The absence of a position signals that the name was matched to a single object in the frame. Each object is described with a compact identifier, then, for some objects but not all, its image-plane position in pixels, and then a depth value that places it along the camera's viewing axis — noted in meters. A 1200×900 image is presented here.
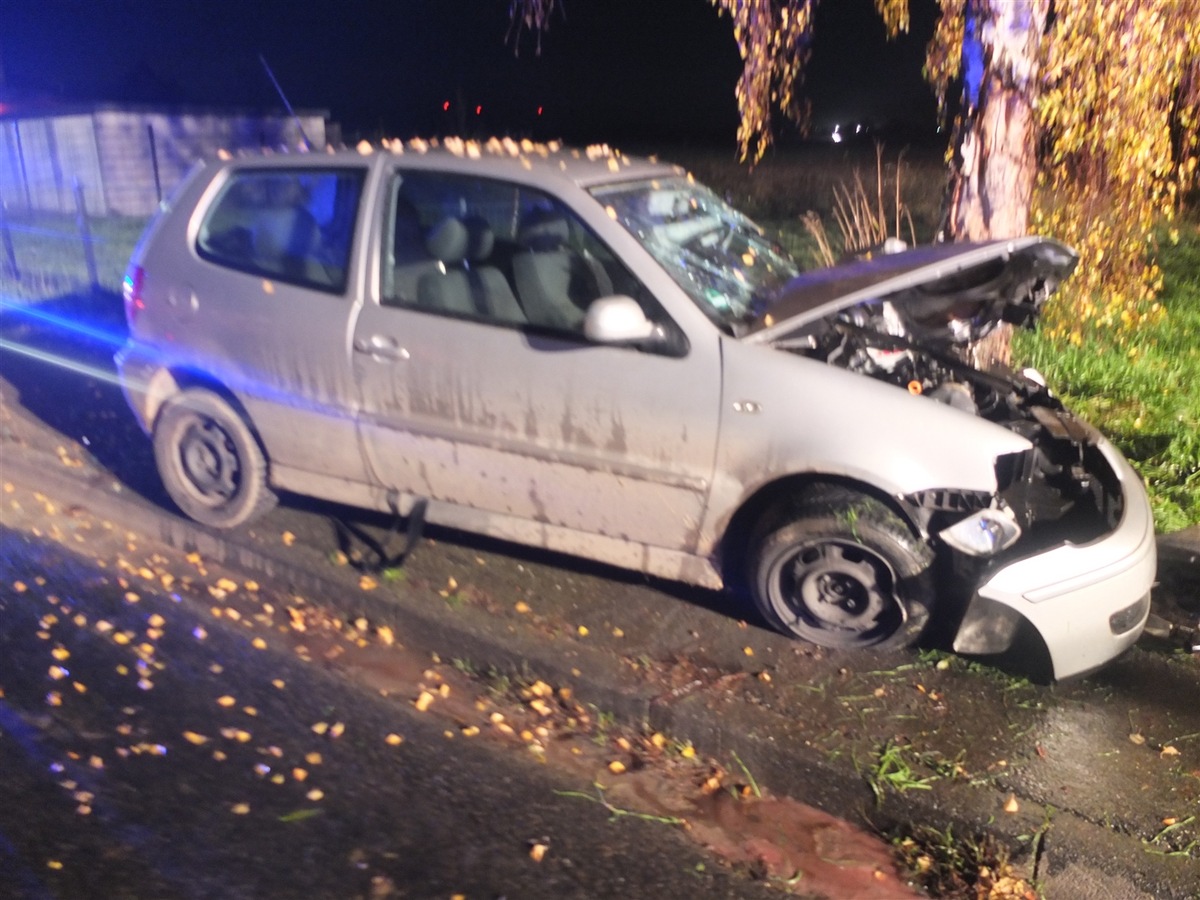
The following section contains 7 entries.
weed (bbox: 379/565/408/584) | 4.82
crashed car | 3.90
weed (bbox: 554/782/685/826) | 3.41
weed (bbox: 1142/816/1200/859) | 3.17
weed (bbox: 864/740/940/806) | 3.43
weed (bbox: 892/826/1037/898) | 3.09
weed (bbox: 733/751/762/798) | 3.61
